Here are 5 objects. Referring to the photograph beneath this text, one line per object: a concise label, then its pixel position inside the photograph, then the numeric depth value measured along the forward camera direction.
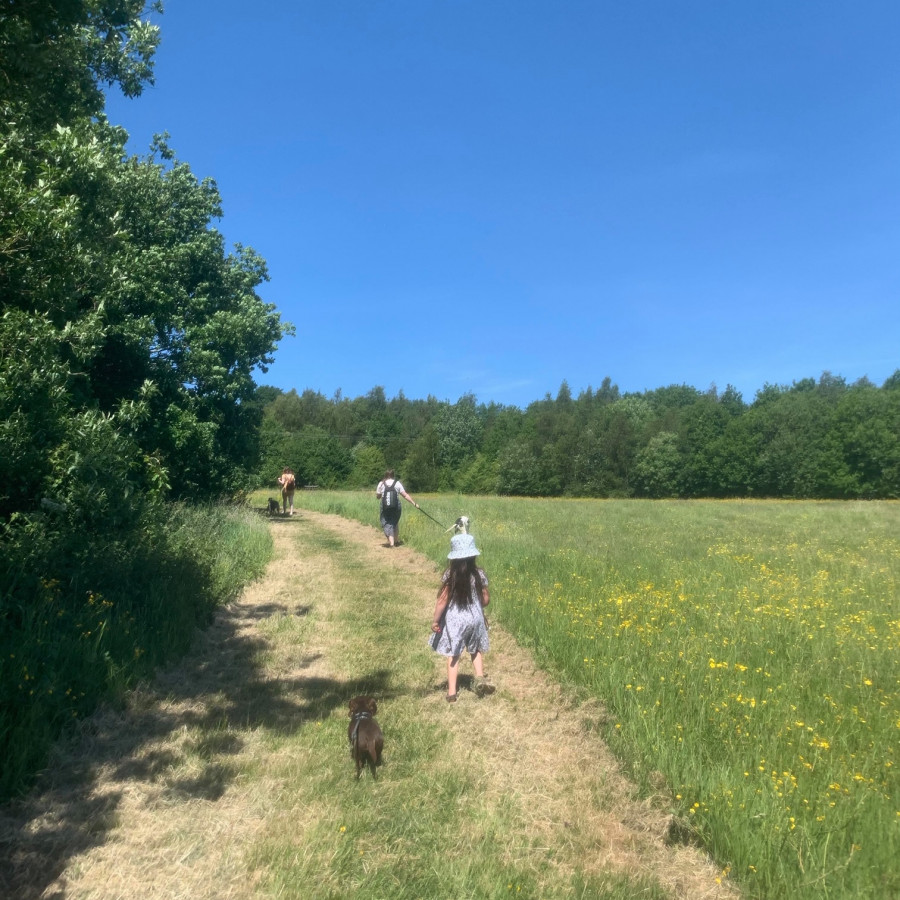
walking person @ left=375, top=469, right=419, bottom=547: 16.56
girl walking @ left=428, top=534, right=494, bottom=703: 6.73
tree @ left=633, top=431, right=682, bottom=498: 79.06
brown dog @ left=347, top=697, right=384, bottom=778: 4.85
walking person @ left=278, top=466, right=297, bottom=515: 25.80
